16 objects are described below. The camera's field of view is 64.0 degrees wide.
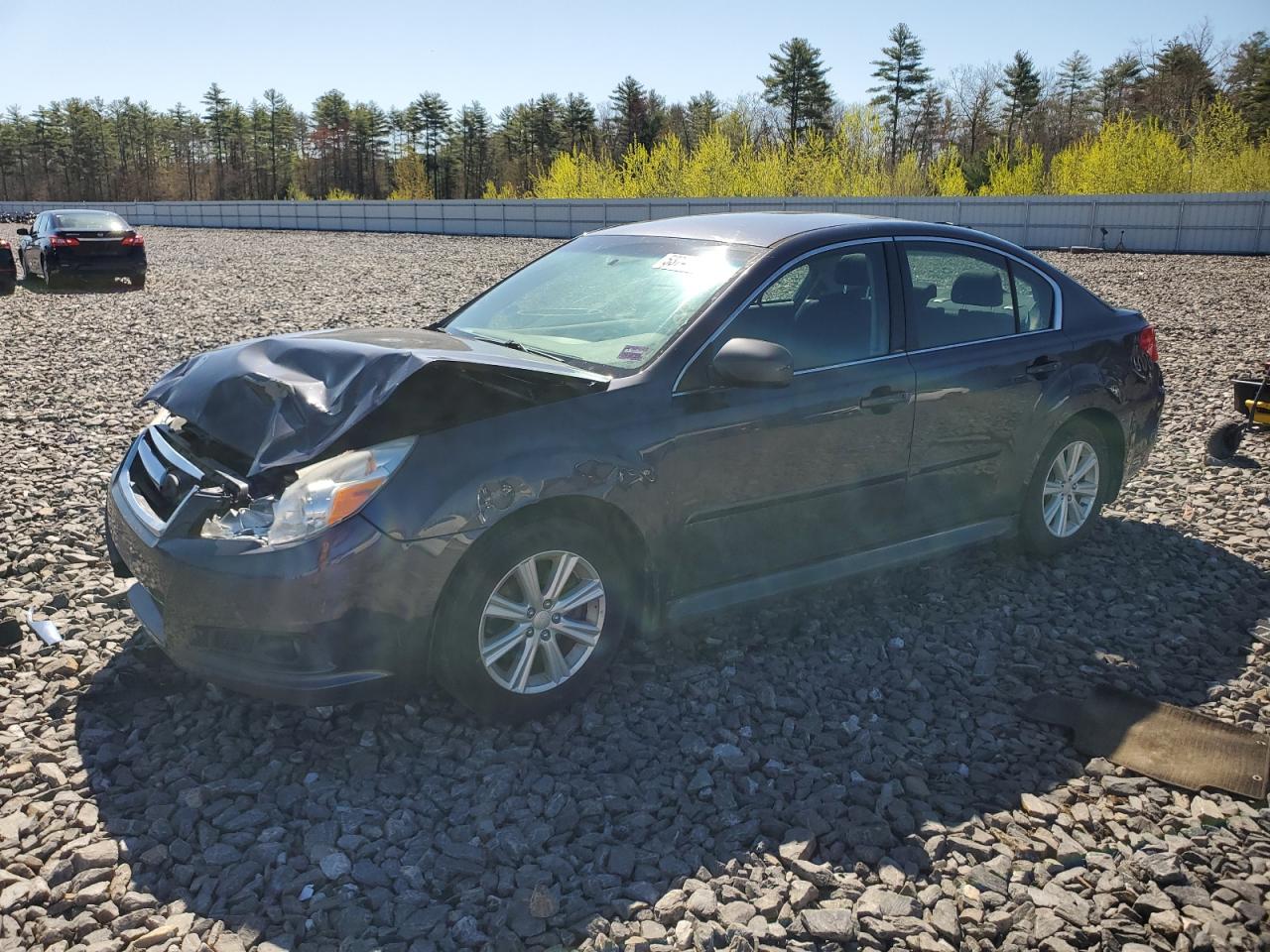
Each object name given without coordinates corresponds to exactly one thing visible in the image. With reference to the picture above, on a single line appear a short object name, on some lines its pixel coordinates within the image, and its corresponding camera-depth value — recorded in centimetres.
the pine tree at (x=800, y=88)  7831
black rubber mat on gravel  359
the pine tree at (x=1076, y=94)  8188
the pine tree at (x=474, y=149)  9875
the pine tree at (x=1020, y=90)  7744
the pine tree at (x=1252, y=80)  6012
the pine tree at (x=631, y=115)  8781
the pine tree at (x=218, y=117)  11500
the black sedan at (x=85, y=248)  1911
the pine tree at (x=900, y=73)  7896
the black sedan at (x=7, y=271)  1830
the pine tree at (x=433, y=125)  9644
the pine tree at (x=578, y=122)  9344
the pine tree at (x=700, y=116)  9225
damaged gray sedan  339
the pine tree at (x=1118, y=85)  7776
